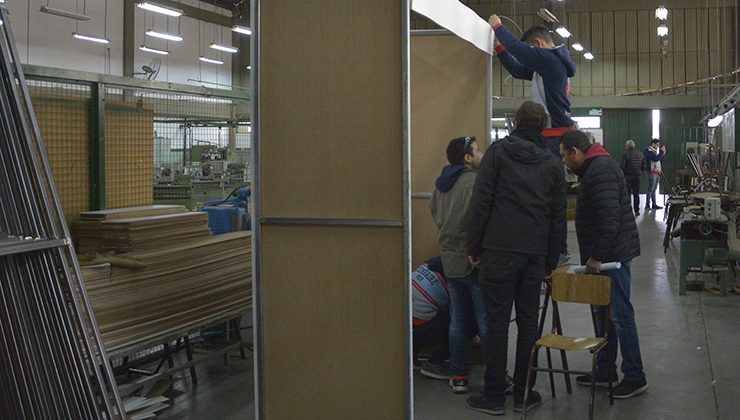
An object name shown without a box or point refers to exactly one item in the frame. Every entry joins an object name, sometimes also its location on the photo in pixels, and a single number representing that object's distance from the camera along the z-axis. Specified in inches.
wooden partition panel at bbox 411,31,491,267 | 223.9
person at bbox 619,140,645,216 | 637.3
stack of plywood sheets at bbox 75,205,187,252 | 174.7
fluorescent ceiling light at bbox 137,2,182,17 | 580.8
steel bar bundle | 112.3
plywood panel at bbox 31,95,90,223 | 169.8
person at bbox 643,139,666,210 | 685.3
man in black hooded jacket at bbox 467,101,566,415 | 164.9
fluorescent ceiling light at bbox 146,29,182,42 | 715.4
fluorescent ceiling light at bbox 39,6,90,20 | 587.8
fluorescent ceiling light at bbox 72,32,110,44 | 722.2
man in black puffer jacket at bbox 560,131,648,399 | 176.4
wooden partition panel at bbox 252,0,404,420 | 131.3
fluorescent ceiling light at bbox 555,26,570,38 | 701.9
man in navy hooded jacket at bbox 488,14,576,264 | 208.4
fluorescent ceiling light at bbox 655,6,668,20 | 635.2
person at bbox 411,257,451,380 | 201.2
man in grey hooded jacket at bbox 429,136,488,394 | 181.5
